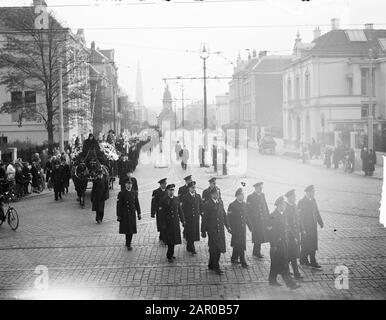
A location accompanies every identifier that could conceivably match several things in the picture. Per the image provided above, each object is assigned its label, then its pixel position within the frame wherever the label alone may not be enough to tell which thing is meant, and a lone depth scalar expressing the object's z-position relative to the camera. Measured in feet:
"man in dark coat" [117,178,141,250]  41.68
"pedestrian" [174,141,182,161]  128.88
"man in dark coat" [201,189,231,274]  34.73
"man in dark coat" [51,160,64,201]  71.97
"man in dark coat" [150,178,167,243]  41.19
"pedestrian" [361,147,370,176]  93.09
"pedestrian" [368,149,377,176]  92.99
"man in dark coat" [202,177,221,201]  38.53
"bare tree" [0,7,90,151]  111.34
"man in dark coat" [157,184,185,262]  38.04
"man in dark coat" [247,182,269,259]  37.73
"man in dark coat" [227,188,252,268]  35.86
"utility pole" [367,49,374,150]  98.09
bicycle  50.62
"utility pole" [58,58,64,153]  98.43
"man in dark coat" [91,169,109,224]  53.06
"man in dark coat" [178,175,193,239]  41.97
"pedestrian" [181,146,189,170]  108.70
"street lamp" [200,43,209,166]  110.54
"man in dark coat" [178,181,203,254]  40.01
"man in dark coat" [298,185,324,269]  35.17
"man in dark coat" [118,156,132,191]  70.28
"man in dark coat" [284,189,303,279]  32.48
